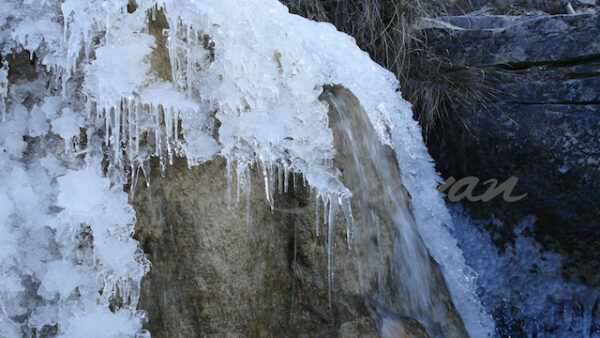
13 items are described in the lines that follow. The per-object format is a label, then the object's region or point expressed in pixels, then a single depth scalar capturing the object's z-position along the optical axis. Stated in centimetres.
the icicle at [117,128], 190
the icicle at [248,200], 209
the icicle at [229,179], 206
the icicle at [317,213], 221
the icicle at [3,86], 192
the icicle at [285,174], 216
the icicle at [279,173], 214
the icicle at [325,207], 221
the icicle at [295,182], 219
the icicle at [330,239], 221
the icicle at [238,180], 207
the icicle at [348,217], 226
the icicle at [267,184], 211
